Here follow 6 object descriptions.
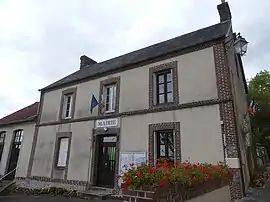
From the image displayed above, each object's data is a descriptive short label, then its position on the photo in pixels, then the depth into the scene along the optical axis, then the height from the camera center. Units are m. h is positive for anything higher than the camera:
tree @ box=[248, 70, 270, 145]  20.31 +4.89
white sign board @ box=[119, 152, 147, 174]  9.11 +0.20
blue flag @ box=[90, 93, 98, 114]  11.41 +2.92
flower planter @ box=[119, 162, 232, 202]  3.05 -0.28
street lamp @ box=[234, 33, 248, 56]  8.59 +4.53
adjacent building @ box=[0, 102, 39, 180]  13.77 +1.01
